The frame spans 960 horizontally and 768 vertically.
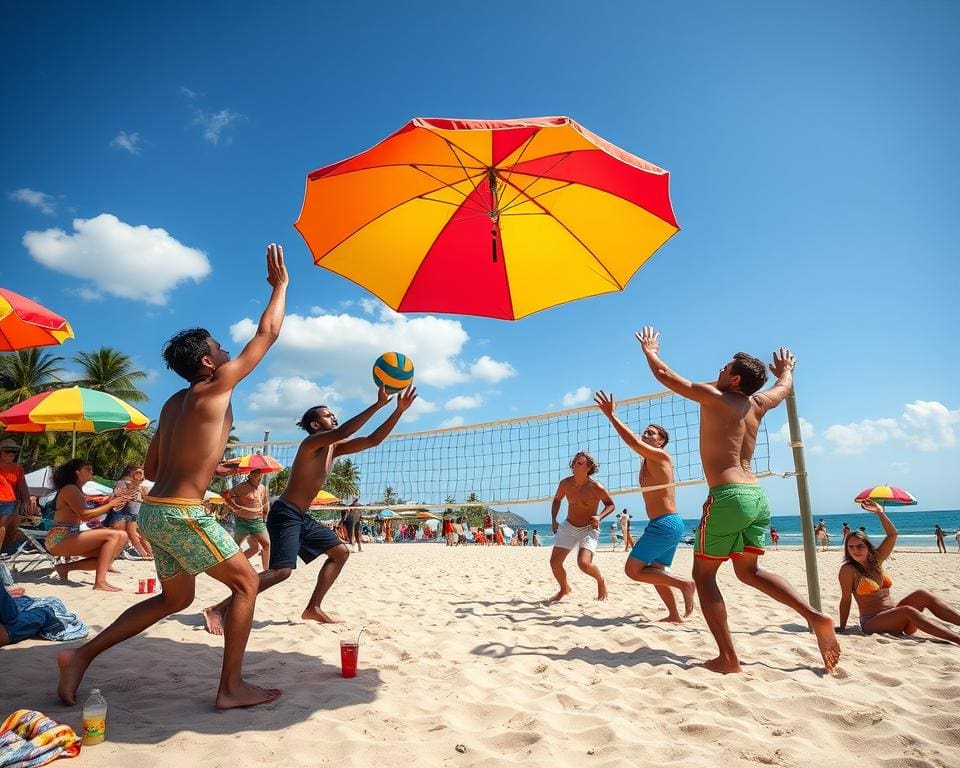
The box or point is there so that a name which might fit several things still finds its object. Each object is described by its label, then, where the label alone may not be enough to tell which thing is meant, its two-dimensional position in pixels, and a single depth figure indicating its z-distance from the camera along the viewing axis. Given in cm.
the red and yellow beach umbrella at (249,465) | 835
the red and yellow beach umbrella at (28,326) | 486
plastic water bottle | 219
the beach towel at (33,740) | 195
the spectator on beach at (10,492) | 596
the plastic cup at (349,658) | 307
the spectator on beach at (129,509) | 706
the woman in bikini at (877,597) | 389
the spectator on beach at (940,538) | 2131
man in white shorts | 566
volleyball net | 673
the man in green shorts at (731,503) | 318
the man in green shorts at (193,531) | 250
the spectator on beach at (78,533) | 574
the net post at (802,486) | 449
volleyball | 427
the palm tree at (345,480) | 5538
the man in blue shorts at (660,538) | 455
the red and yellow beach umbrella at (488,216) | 345
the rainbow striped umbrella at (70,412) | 721
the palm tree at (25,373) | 2933
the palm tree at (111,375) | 3177
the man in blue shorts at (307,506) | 405
